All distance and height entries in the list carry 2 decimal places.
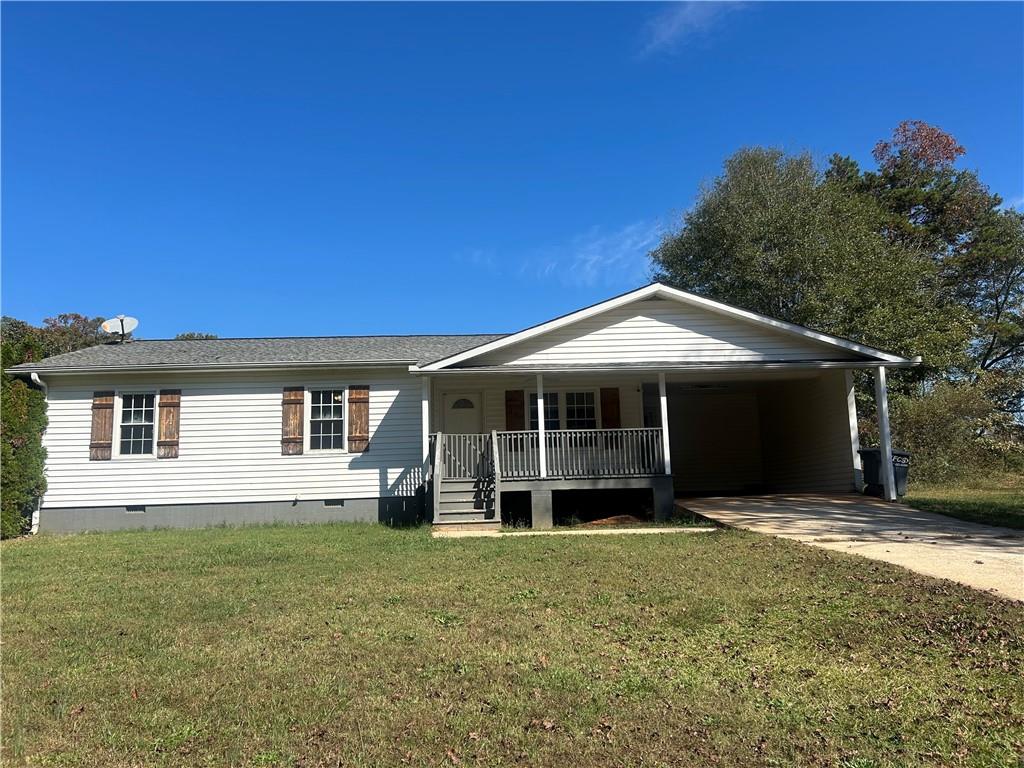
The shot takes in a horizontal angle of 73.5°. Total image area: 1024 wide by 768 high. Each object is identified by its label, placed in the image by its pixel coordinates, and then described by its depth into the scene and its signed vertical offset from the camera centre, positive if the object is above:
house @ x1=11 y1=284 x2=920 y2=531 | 12.83 +0.89
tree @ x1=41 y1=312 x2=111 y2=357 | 37.84 +7.77
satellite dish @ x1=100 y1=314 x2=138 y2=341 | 16.30 +3.45
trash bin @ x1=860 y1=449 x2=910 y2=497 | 13.24 -0.35
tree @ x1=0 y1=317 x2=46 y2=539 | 12.25 +0.46
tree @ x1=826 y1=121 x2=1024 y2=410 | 27.97 +9.17
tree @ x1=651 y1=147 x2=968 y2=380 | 20.84 +6.50
